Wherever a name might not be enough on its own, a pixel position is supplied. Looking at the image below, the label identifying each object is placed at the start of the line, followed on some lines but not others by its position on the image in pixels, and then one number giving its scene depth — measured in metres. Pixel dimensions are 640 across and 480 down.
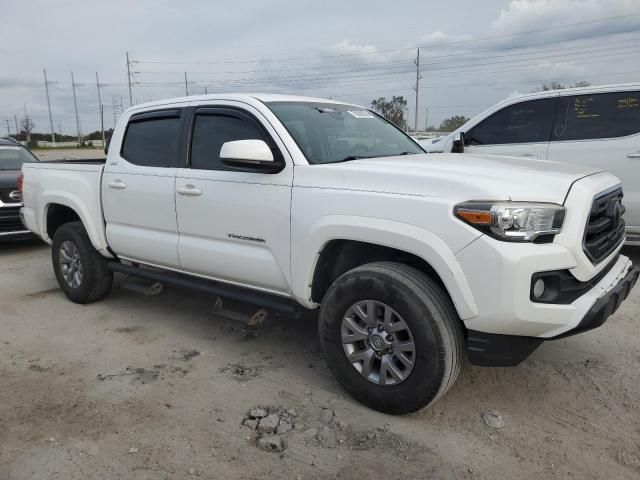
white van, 5.68
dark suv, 7.68
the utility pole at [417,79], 43.50
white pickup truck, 2.57
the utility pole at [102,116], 66.75
